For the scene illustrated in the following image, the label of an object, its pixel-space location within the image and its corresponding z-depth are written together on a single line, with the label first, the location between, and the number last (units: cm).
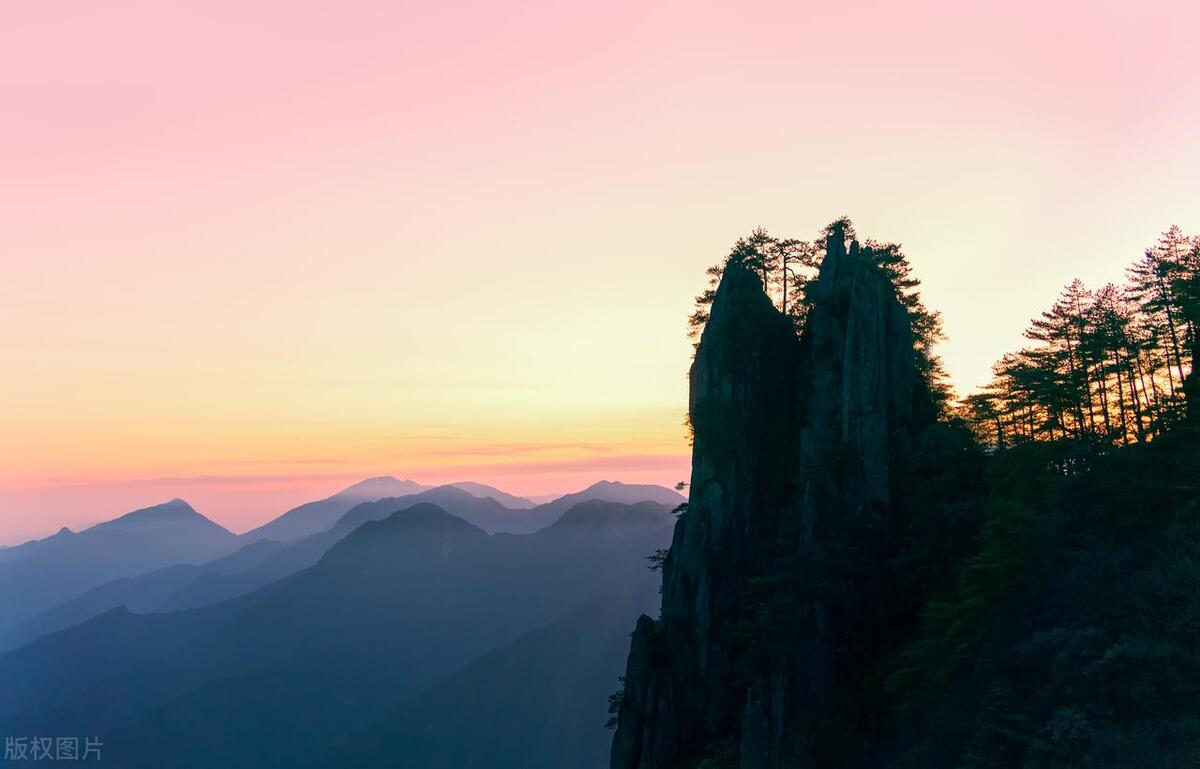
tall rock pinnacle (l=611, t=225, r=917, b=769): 5303
